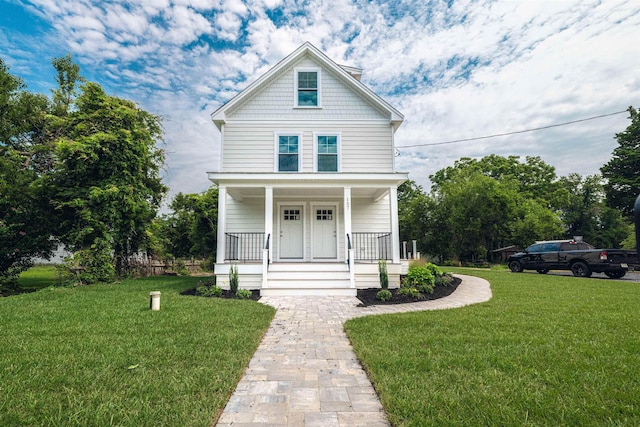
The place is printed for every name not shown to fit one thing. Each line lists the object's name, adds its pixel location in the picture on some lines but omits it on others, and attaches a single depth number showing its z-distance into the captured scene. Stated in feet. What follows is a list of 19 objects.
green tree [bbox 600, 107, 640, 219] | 61.26
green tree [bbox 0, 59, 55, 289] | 34.32
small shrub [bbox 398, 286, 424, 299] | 25.30
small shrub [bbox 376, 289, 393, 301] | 24.58
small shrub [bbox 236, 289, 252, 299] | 26.27
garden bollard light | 19.93
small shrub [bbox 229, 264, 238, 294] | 28.02
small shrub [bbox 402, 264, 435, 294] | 27.25
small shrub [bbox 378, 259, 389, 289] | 28.04
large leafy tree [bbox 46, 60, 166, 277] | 35.06
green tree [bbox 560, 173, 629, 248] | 93.71
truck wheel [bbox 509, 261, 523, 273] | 46.85
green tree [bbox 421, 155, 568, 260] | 71.87
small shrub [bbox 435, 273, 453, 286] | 29.98
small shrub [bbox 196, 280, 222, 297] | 26.81
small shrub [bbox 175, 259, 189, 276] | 53.42
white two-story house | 35.40
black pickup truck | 36.32
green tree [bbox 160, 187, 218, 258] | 56.90
